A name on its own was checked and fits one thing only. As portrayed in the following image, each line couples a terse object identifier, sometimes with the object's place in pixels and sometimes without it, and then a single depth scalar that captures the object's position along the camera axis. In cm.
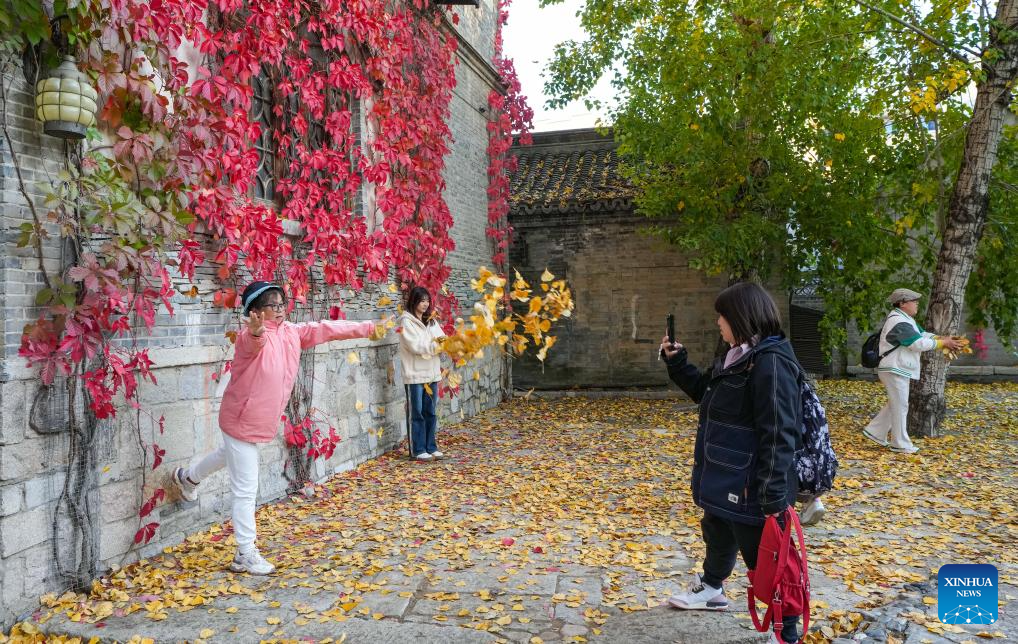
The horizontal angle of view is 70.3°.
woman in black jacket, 309
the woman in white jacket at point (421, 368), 750
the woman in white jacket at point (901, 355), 738
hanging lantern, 375
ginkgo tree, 827
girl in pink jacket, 430
